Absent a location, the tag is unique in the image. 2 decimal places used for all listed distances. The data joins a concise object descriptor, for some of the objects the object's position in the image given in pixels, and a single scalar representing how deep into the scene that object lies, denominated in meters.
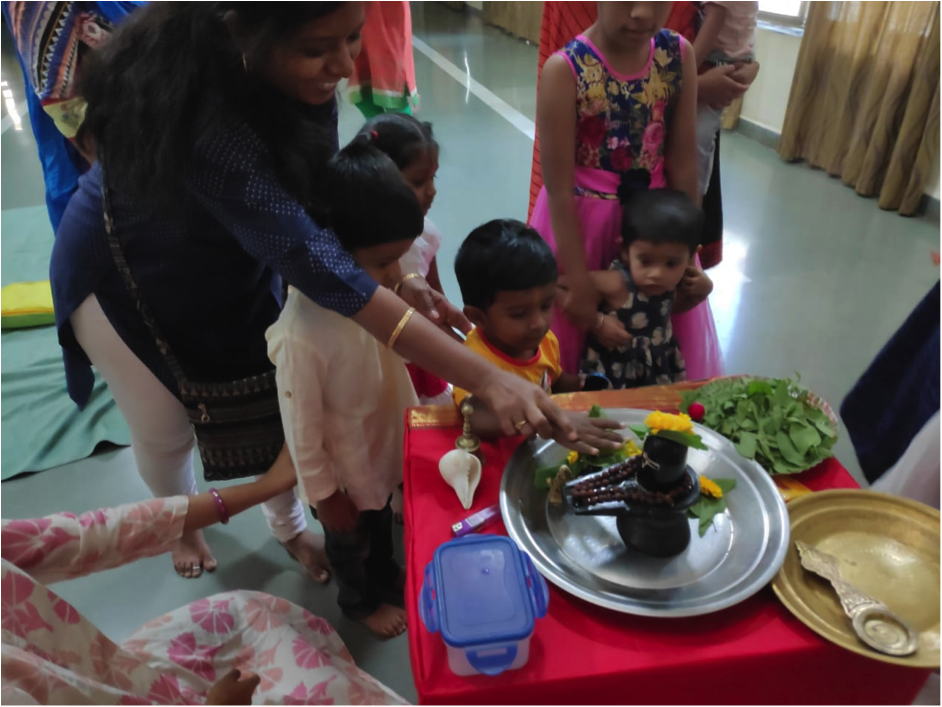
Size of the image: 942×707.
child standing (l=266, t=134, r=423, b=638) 0.96
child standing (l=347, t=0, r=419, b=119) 1.59
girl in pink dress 1.15
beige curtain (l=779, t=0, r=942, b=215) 2.81
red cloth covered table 0.63
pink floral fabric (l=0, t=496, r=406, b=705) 0.61
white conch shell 0.82
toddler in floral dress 1.17
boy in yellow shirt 1.03
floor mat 1.82
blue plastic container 0.60
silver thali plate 0.68
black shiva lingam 0.70
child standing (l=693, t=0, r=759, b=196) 1.58
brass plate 0.65
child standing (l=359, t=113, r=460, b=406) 1.22
